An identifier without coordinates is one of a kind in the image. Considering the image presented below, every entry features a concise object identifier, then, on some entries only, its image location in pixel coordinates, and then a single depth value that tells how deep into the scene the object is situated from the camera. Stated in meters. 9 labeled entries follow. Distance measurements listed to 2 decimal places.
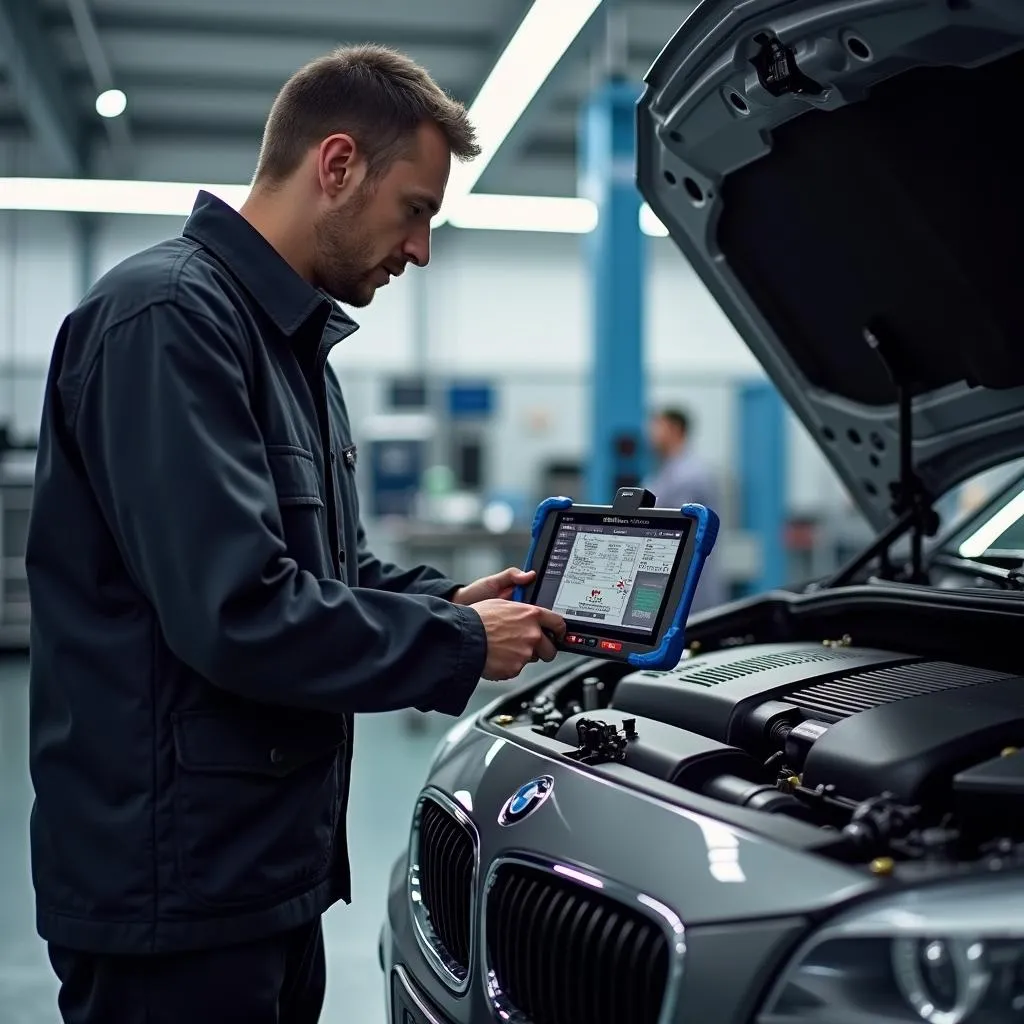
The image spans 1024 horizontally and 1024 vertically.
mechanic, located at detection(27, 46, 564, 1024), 1.16
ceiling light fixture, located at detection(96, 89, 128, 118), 8.87
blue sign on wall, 11.12
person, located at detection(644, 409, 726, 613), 6.06
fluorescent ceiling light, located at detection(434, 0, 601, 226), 5.05
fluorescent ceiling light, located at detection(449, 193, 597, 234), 8.69
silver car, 1.00
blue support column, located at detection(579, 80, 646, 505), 5.57
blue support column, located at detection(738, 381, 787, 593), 10.19
